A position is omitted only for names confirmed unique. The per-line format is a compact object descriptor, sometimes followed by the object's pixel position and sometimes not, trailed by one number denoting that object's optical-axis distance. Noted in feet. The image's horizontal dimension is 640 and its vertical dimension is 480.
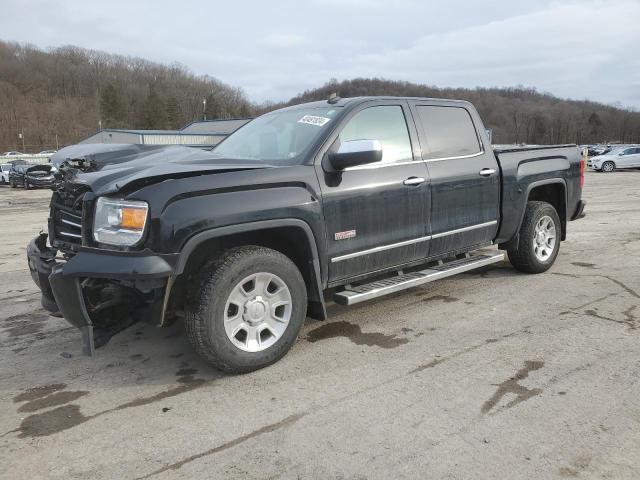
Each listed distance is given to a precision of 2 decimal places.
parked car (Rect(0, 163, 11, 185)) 111.84
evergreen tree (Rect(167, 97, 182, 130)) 413.41
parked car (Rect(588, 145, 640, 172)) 108.78
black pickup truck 10.59
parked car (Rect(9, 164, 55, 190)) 86.33
